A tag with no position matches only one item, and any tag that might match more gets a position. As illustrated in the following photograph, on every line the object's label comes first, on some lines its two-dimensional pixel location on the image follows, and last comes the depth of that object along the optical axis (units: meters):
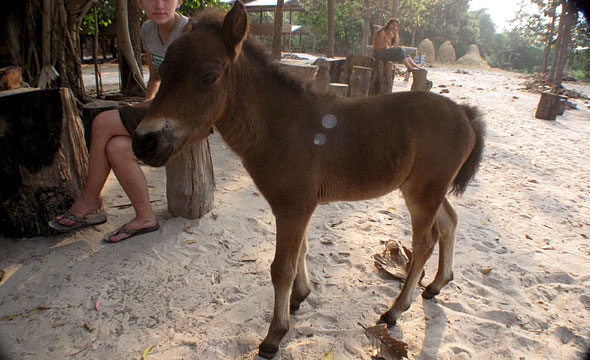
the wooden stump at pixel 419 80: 9.62
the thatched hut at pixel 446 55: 38.45
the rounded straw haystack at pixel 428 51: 36.86
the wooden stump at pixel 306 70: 6.12
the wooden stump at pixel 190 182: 3.77
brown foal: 2.11
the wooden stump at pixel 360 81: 8.29
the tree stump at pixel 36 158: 3.18
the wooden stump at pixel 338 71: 10.78
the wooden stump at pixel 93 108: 4.43
